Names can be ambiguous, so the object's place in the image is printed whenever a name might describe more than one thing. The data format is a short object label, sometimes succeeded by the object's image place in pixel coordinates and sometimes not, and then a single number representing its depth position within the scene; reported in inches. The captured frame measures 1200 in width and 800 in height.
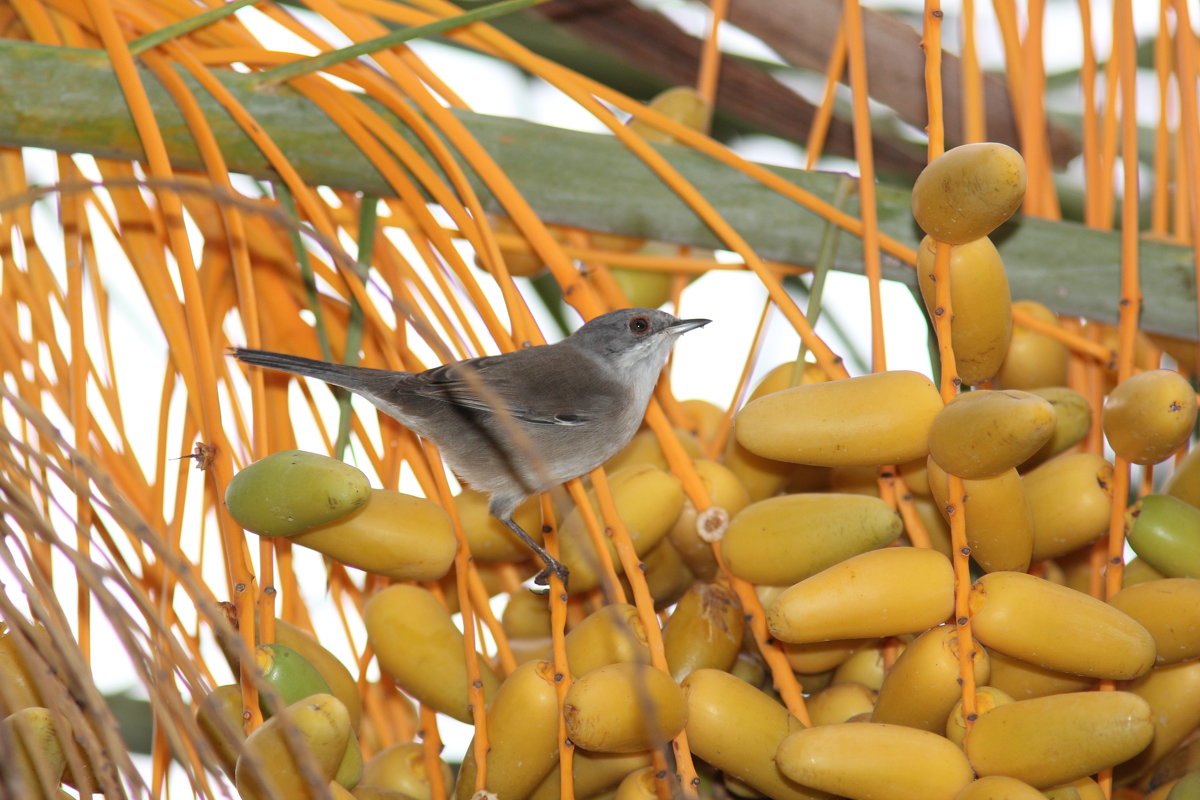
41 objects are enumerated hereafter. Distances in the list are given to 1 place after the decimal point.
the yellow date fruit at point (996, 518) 140.2
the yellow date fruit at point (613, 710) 139.8
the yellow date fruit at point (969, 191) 139.8
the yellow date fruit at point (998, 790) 138.9
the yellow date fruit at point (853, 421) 140.5
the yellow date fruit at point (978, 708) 139.8
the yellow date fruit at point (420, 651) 141.7
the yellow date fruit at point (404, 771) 141.6
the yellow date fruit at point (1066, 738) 139.2
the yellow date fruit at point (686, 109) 147.3
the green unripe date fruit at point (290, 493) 140.1
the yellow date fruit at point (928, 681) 139.8
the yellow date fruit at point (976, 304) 140.5
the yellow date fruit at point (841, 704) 141.2
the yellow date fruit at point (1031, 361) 143.9
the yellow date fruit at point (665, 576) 143.6
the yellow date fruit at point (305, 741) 139.0
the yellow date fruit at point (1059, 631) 139.6
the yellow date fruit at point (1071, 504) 141.4
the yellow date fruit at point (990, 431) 139.5
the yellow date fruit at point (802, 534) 141.1
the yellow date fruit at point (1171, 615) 140.3
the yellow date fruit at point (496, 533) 143.5
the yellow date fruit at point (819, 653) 142.0
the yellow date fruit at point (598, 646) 141.0
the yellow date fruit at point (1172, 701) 140.9
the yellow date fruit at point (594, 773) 141.3
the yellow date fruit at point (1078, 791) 139.7
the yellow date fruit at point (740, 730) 140.3
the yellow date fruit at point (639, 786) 140.2
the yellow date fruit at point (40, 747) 138.8
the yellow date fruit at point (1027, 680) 140.6
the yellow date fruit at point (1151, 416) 140.9
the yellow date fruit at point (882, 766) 139.2
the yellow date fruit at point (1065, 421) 142.8
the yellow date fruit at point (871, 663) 141.8
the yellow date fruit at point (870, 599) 139.9
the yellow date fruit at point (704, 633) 141.5
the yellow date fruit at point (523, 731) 140.6
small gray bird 143.9
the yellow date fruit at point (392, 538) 141.2
